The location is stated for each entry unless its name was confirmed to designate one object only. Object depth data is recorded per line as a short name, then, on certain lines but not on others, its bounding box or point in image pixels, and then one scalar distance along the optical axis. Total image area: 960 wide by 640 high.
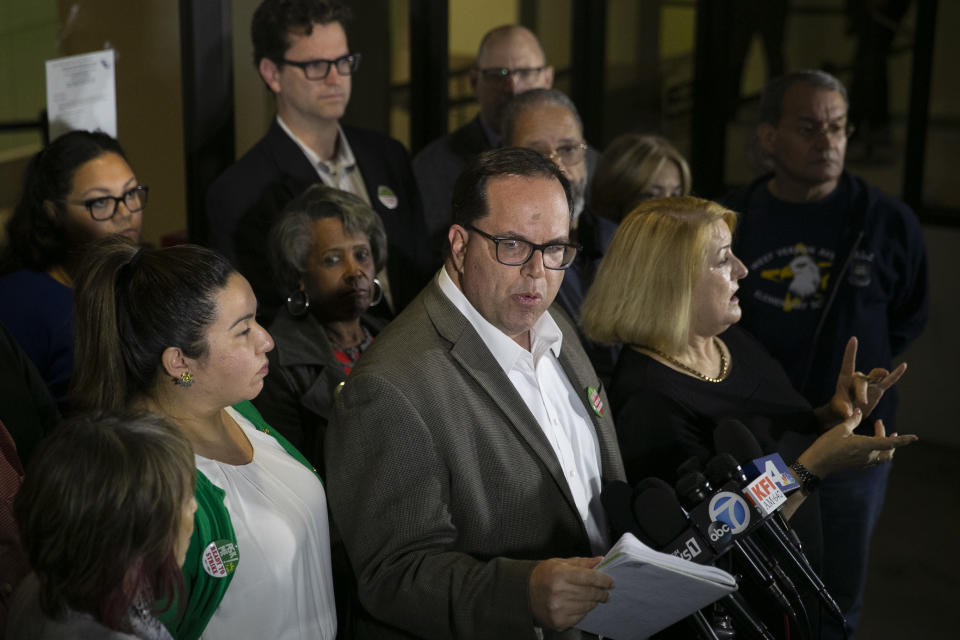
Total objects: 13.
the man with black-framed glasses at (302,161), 3.12
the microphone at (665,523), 1.76
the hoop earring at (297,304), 2.64
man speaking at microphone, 1.70
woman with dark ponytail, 1.77
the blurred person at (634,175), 3.56
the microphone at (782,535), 1.87
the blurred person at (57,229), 2.48
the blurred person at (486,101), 3.87
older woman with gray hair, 2.52
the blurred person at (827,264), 3.21
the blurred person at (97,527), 1.42
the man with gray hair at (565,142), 3.32
